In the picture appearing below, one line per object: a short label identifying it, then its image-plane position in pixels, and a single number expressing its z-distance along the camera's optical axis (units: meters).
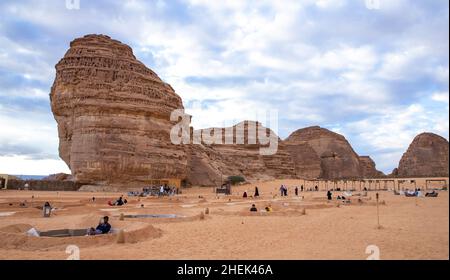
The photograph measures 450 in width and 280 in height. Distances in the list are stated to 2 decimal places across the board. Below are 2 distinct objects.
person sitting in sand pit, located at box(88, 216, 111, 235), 11.58
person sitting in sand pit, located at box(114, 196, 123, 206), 25.34
